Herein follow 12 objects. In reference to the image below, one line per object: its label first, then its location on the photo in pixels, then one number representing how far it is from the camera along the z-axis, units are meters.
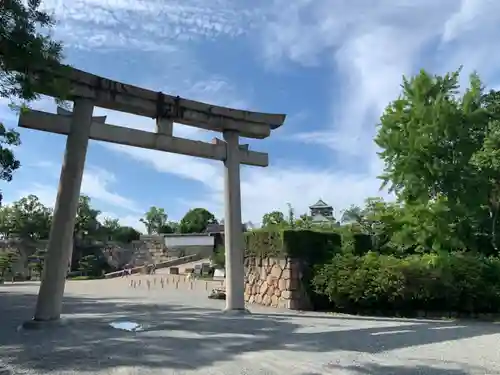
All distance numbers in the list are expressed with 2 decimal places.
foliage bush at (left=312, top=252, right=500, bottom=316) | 11.58
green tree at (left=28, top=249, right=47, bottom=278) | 33.87
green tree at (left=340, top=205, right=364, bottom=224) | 28.71
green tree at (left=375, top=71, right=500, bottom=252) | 13.51
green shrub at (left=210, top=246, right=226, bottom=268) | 26.13
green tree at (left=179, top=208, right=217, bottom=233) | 62.91
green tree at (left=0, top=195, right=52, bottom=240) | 37.25
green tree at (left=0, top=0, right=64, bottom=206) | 5.44
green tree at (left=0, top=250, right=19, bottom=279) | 30.15
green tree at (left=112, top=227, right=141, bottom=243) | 48.10
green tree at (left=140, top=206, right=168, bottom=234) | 65.81
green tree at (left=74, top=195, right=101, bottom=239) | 38.94
